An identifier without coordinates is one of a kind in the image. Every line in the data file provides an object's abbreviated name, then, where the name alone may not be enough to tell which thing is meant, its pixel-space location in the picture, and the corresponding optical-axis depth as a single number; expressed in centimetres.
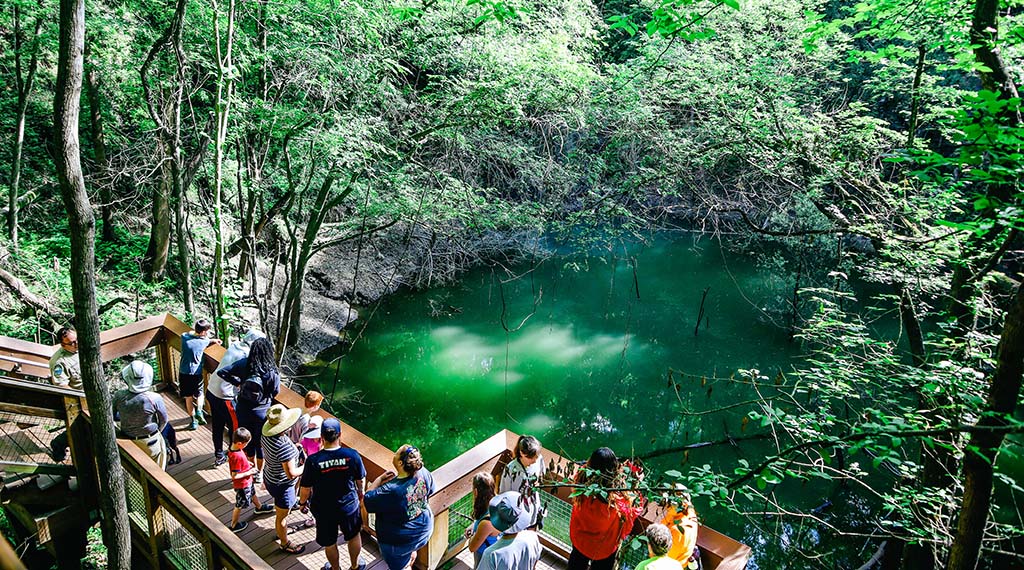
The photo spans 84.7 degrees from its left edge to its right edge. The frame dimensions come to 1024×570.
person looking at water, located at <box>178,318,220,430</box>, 571
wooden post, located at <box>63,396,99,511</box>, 519
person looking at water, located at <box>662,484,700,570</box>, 332
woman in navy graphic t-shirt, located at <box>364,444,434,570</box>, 369
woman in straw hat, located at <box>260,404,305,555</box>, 426
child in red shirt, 454
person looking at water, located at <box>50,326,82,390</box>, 557
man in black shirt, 389
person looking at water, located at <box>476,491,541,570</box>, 324
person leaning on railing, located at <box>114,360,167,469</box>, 482
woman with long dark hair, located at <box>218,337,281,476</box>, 487
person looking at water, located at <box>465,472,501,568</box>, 359
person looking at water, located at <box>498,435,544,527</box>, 377
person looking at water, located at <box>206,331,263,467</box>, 500
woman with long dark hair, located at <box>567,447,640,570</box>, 354
